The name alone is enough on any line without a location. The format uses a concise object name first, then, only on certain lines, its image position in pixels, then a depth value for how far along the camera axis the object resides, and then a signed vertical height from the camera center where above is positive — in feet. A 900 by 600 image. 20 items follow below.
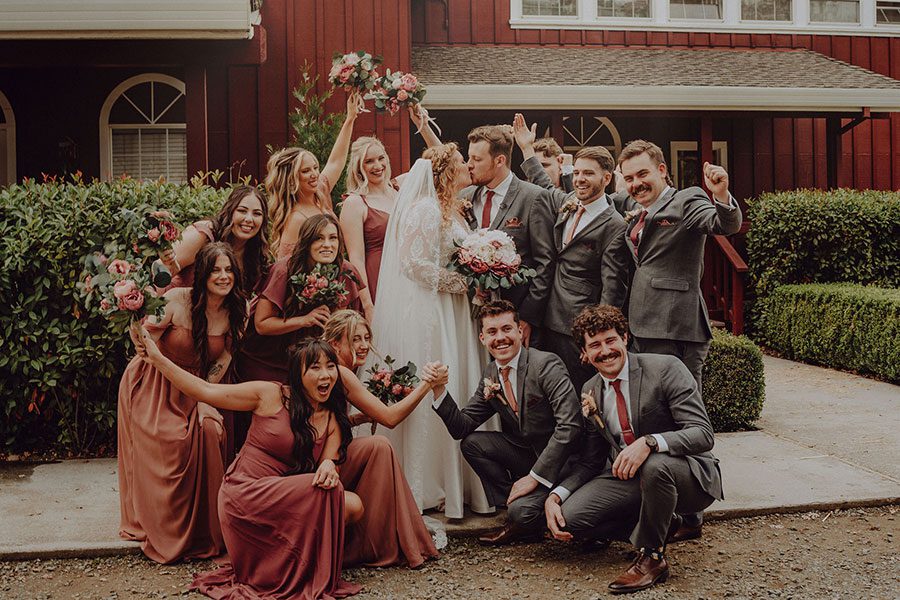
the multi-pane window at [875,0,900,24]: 53.31 +16.19
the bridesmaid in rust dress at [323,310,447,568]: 15.34 -3.62
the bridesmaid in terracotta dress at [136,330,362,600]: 14.05 -3.01
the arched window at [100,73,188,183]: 38.50 +7.31
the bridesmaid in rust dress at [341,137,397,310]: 19.21 +1.86
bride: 17.51 -0.43
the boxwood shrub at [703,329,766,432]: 24.54 -2.60
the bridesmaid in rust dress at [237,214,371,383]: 17.01 -0.30
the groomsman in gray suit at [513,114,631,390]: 17.51 +0.65
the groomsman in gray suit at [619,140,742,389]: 16.65 +0.53
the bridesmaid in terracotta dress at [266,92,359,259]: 18.89 +2.15
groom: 18.17 +1.63
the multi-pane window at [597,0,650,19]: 50.16 +15.60
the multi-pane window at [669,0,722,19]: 50.88 +15.73
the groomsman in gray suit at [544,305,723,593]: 14.40 -2.71
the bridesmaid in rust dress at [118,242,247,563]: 15.80 -2.34
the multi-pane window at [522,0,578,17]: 48.98 +15.33
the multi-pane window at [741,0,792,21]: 51.65 +15.81
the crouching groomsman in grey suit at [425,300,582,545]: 15.76 -2.36
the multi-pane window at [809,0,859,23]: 52.54 +15.96
